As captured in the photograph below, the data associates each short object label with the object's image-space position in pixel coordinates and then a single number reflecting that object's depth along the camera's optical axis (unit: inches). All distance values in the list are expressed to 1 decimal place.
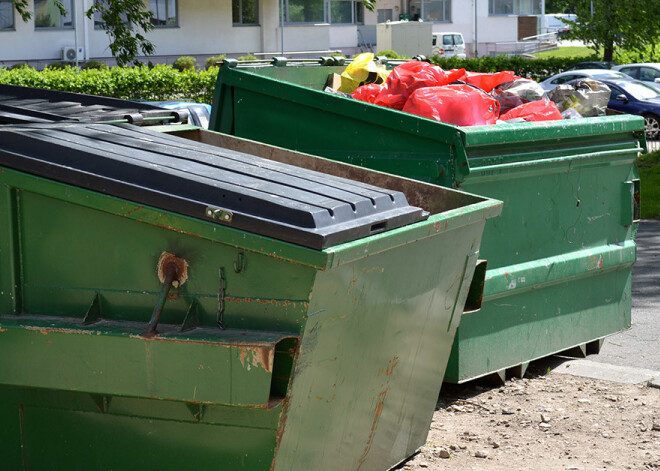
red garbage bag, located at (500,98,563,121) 217.2
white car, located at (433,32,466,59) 1870.1
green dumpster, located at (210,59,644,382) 188.1
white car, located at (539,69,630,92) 895.7
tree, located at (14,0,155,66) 397.4
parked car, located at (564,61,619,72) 1066.1
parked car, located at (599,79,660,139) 772.6
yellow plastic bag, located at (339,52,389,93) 242.5
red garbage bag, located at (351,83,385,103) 225.8
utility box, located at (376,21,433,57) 1680.6
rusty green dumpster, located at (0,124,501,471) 115.9
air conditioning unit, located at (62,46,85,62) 1254.3
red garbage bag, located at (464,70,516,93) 237.3
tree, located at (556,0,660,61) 940.0
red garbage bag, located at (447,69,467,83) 231.9
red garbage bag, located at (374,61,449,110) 218.1
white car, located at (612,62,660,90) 970.1
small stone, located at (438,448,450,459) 171.1
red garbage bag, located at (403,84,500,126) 204.7
